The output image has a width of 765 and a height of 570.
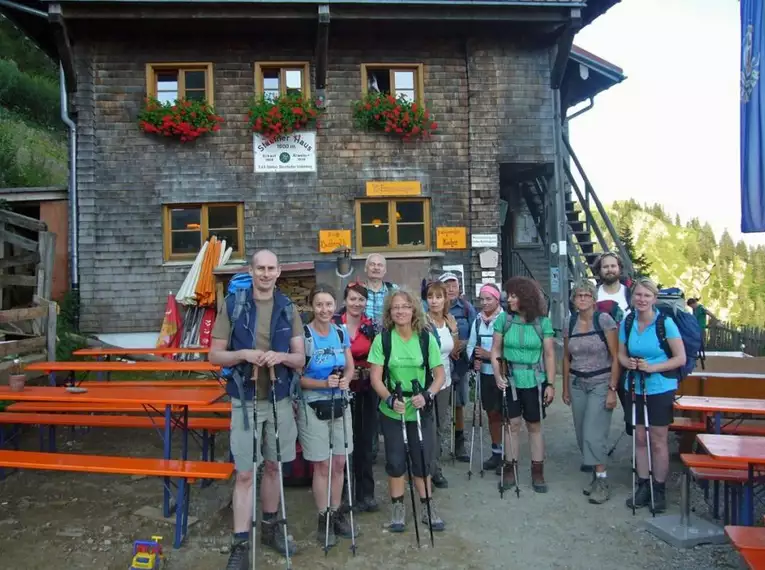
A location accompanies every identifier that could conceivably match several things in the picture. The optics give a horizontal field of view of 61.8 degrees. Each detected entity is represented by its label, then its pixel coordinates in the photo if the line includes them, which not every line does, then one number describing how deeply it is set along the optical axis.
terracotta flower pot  5.53
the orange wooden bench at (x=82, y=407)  5.28
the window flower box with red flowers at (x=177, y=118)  11.21
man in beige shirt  3.93
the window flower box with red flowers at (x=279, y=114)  11.23
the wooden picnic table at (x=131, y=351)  7.95
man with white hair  5.48
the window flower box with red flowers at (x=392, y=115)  11.43
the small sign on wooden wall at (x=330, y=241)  11.63
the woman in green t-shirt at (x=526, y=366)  5.32
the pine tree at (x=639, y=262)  25.05
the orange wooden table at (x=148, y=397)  4.70
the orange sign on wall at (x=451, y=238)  11.83
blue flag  5.09
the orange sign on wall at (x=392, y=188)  11.70
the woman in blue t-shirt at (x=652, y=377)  4.89
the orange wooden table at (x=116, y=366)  6.46
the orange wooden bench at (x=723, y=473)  4.28
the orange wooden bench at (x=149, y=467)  4.24
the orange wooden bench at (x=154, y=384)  6.32
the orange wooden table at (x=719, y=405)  4.88
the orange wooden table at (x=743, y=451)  3.76
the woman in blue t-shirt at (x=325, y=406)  4.33
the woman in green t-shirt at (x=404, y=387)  4.48
